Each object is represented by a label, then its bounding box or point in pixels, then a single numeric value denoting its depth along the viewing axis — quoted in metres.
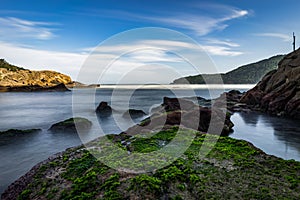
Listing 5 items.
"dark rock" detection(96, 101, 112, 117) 30.64
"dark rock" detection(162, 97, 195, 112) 22.63
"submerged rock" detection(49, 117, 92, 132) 19.31
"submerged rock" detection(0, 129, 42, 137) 16.74
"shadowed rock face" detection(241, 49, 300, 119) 26.03
